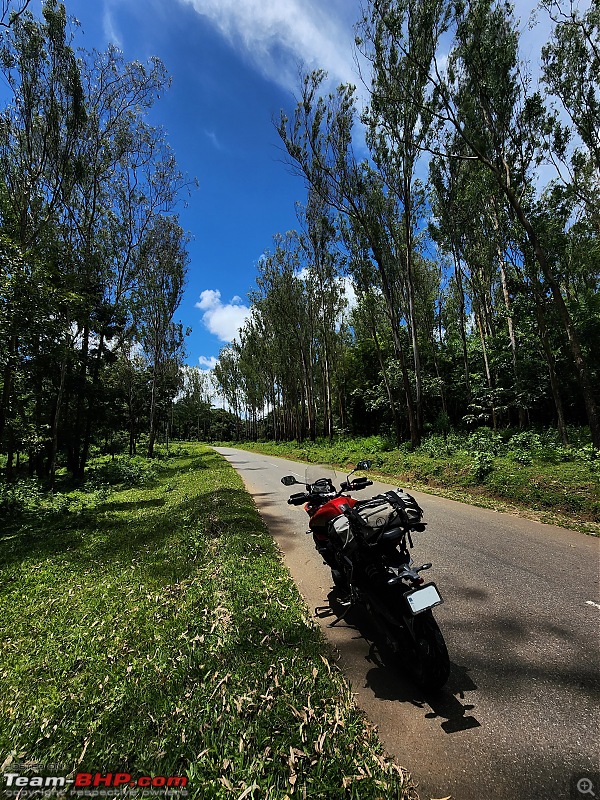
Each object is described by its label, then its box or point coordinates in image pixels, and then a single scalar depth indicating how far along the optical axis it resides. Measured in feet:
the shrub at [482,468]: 29.58
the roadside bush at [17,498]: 28.51
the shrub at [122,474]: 47.31
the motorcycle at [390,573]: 7.98
